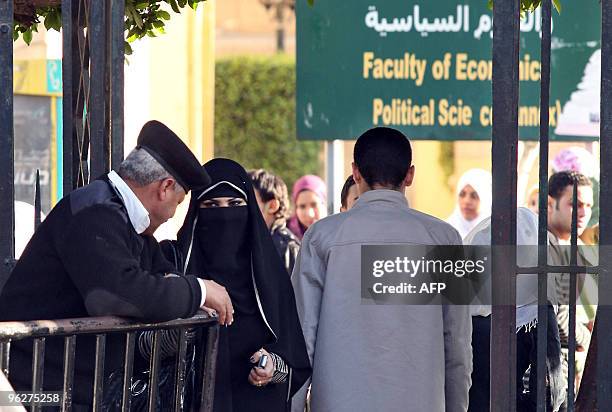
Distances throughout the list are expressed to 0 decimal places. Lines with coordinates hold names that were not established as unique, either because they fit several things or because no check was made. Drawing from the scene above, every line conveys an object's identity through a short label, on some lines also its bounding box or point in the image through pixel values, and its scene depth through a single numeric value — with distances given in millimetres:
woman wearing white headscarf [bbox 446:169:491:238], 20187
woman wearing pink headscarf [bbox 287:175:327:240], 20141
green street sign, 18312
